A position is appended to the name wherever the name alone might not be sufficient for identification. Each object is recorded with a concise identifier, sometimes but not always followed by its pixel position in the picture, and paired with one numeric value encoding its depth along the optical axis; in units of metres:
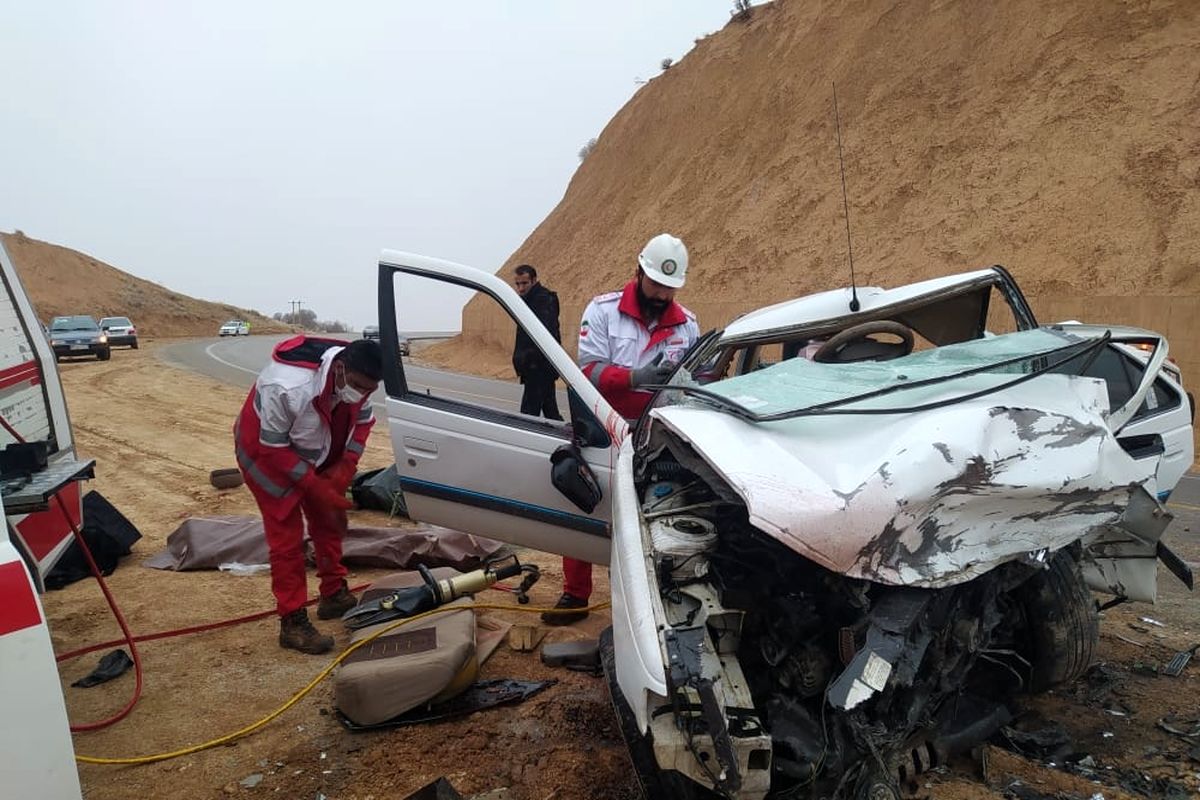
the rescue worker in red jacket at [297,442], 3.57
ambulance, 1.70
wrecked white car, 1.93
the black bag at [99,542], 4.73
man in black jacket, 3.52
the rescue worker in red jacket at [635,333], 3.84
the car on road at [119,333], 26.03
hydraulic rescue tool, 3.32
